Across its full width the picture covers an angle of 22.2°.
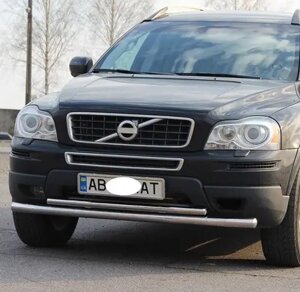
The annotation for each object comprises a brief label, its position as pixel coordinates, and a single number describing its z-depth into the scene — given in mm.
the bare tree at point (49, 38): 41438
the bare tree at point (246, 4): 35406
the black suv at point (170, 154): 5199
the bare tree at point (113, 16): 40531
